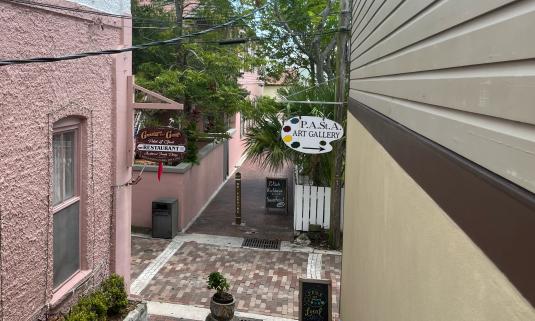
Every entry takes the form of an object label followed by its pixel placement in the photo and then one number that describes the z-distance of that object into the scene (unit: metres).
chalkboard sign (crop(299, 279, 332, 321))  7.61
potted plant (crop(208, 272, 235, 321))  7.84
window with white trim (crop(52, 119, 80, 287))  5.86
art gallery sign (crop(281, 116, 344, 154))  11.13
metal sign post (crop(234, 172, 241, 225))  14.48
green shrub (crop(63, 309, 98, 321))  5.52
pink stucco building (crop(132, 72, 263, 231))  13.52
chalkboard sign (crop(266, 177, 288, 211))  15.51
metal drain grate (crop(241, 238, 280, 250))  12.59
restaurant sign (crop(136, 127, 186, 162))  8.56
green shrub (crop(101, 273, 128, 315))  6.44
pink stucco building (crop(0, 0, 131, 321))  4.79
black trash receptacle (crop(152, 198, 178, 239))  12.85
